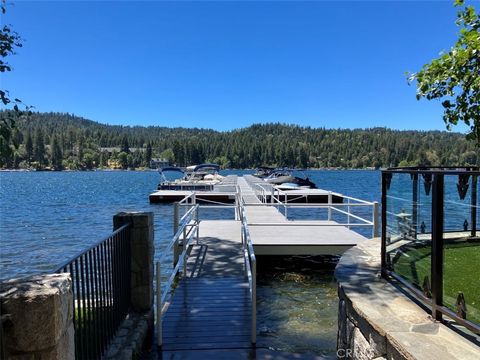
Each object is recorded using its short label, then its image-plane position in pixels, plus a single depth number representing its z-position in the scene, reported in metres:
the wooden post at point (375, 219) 9.52
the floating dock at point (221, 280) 5.05
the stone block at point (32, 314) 2.10
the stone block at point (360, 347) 3.38
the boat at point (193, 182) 38.50
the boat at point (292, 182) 38.44
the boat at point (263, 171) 67.50
